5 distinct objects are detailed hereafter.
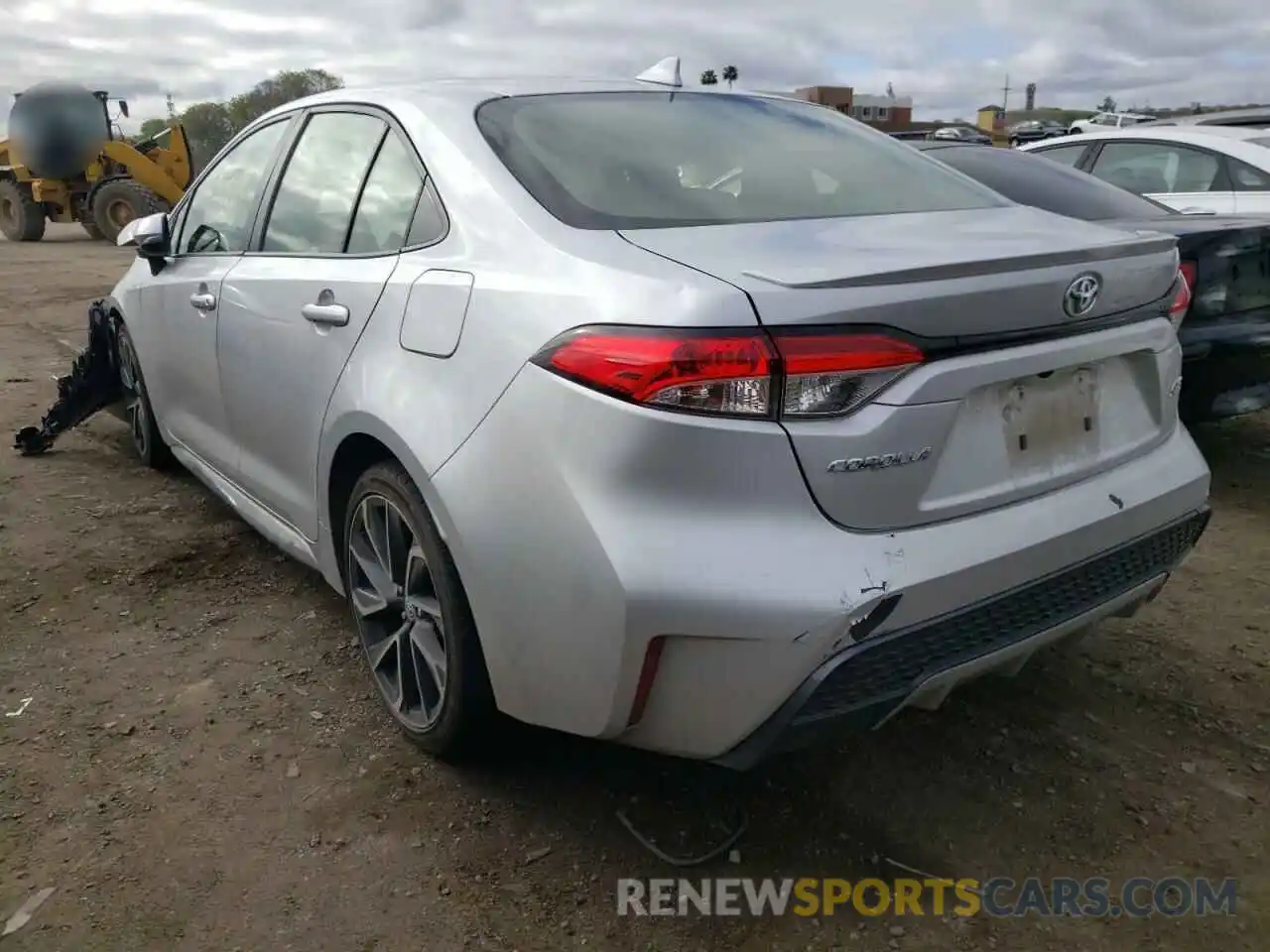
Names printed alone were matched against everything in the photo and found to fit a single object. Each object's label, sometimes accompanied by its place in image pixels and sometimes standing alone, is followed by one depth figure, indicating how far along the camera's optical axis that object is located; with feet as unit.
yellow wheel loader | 54.24
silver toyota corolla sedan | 5.95
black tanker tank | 53.36
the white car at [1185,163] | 21.45
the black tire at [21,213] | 63.46
